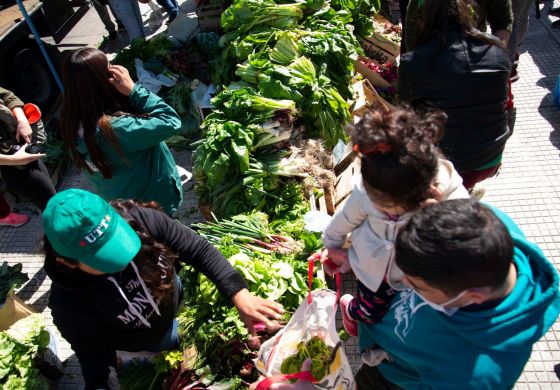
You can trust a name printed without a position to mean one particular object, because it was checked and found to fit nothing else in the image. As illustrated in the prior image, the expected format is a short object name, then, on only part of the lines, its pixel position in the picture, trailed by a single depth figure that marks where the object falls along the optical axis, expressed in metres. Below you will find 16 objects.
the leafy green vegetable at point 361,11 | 4.91
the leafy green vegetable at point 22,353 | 2.81
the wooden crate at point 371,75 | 5.08
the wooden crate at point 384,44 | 5.31
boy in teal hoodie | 1.22
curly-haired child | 1.56
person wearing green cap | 1.70
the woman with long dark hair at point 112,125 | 2.41
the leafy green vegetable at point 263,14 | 4.47
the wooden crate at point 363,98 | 4.43
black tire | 5.40
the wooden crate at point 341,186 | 3.53
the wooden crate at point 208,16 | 6.09
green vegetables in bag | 2.00
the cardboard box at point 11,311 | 3.18
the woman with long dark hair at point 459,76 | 2.27
